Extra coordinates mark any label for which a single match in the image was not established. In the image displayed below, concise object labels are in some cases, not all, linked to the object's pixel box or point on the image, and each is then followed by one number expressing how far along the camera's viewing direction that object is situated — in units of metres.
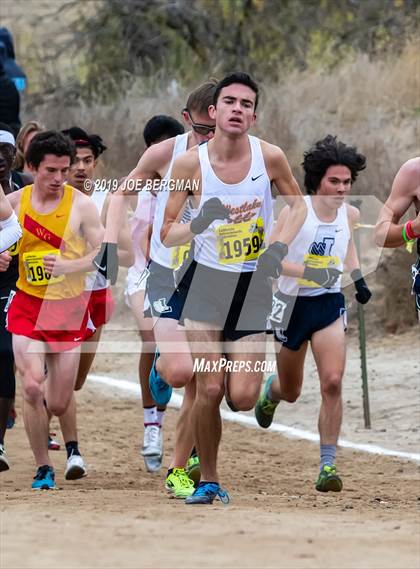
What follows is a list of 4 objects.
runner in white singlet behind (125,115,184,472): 21.03
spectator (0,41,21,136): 29.48
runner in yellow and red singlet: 18.61
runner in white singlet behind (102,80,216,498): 17.72
